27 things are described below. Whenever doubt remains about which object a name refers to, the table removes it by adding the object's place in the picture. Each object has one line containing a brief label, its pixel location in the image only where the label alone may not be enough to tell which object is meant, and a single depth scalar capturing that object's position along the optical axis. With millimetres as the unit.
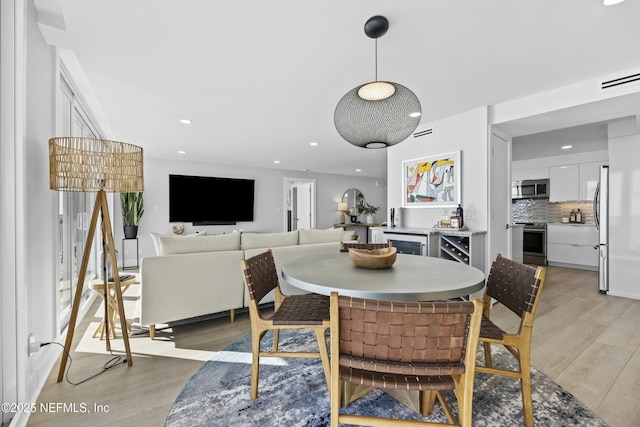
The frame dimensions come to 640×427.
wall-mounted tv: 6480
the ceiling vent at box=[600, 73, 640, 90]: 2453
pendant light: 1649
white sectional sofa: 2426
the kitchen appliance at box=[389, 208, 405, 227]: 4293
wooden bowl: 1633
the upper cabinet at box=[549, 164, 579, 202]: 5410
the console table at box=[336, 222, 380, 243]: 8216
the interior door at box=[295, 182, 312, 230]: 8195
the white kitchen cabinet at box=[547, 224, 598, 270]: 5152
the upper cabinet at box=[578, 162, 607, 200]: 5164
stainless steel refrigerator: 3727
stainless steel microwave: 5770
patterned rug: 1460
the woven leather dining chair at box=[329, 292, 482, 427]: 879
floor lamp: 1716
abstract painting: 3619
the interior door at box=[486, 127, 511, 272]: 3352
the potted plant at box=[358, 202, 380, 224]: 8727
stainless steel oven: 5703
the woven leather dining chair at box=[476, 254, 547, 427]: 1309
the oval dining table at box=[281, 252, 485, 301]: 1210
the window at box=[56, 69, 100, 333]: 2664
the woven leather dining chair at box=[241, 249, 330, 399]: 1490
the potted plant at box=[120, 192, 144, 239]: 5613
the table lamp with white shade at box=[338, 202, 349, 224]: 8523
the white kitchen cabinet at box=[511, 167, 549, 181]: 5828
